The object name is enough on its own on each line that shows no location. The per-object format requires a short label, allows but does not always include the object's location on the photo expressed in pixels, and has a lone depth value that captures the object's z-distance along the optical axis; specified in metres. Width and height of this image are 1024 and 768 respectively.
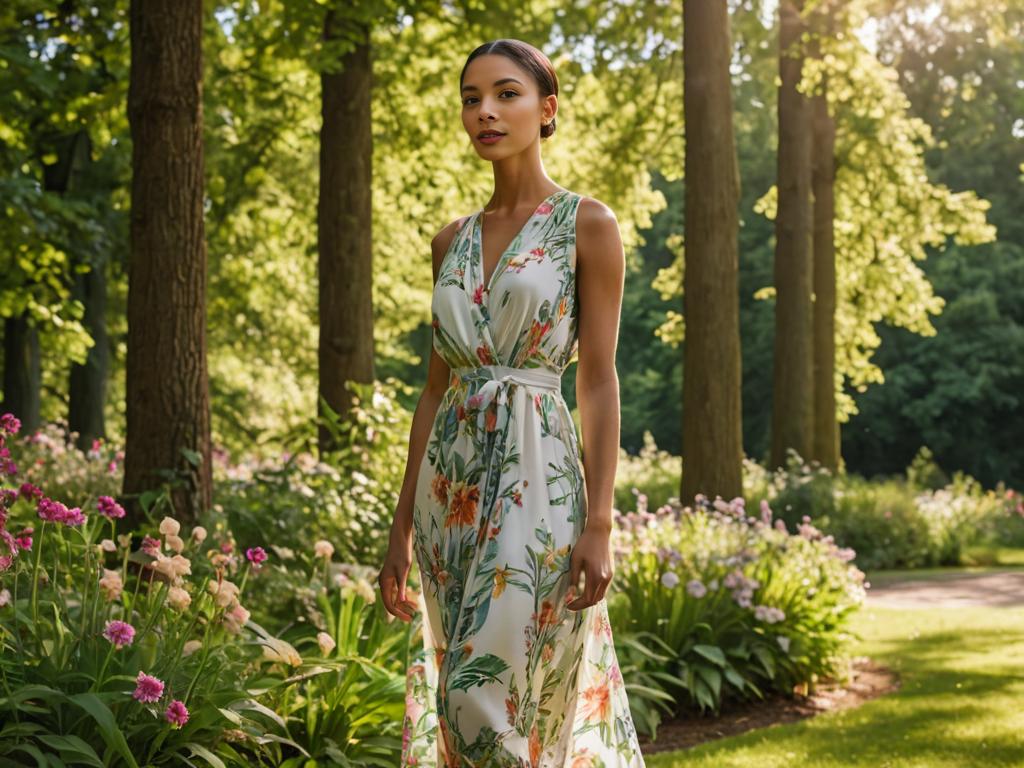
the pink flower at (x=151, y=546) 4.00
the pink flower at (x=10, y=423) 4.73
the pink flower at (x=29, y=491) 4.21
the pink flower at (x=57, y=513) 3.88
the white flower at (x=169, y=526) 3.98
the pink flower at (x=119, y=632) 3.65
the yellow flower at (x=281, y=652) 4.34
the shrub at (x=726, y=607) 7.23
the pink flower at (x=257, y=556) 4.20
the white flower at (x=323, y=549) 5.19
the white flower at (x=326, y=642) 4.43
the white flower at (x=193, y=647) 4.31
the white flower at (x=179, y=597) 4.00
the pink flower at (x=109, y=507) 4.06
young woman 2.97
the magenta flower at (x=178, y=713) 3.53
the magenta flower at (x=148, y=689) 3.43
